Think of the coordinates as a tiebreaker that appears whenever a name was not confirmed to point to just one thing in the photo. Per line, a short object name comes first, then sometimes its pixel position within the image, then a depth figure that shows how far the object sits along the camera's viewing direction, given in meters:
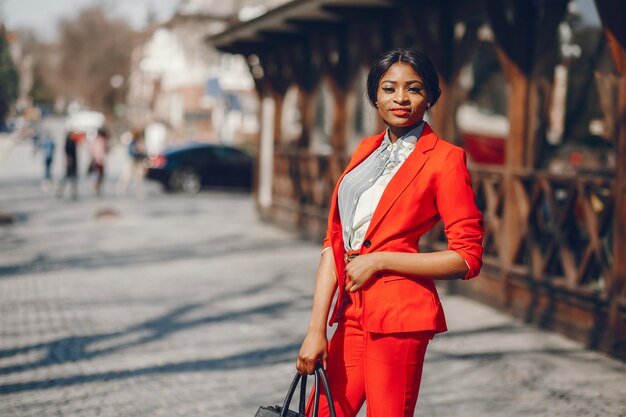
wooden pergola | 7.97
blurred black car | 29.11
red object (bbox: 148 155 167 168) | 29.01
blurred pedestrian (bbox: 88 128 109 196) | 25.89
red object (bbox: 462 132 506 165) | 20.02
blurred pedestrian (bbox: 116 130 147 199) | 27.08
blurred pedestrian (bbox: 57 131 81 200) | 24.78
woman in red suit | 2.96
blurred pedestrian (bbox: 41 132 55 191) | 28.66
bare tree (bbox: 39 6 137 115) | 88.81
